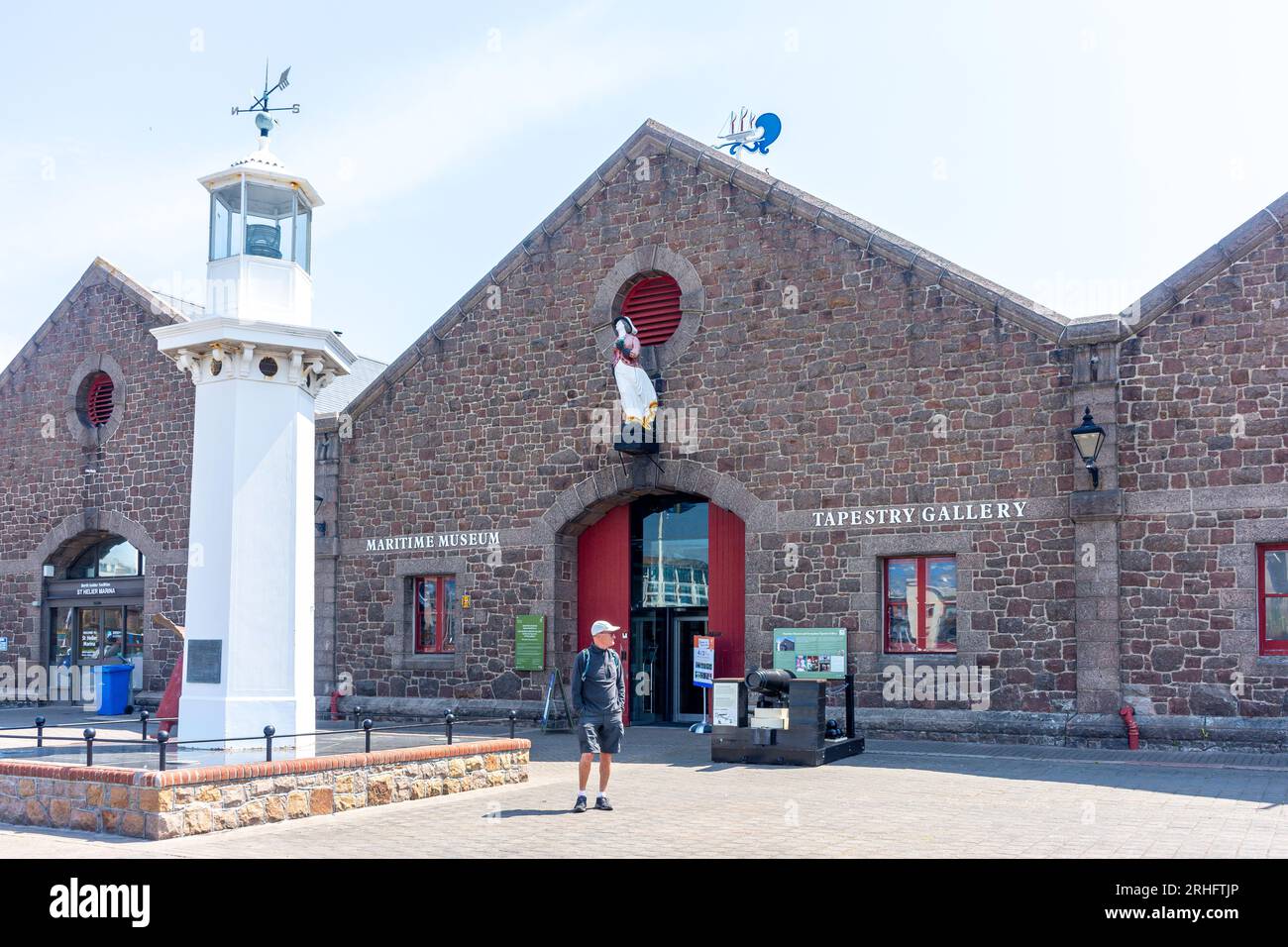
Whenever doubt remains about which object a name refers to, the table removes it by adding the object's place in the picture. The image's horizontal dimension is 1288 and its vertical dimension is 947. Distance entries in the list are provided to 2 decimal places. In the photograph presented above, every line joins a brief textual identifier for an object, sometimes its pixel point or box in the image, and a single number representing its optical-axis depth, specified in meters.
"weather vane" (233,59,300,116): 13.05
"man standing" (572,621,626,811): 11.17
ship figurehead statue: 19.23
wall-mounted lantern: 15.97
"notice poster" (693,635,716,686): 18.95
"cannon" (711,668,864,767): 14.52
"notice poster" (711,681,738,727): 15.09
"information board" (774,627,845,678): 17.70
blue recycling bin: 23.45
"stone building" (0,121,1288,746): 15.72
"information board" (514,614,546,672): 20.09
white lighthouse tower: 12.12
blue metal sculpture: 21.34
